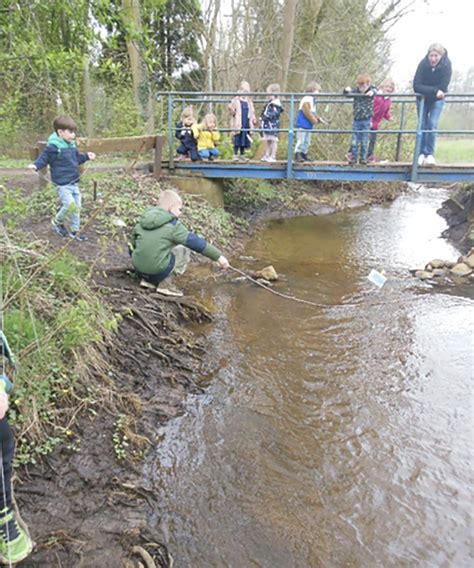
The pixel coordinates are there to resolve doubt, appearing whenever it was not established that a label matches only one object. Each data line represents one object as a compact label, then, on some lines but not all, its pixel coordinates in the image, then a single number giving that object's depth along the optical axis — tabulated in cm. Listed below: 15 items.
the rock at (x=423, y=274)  756
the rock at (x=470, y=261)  780
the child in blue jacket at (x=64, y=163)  577
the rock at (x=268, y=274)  720
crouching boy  508
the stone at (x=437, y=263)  795
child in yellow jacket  931
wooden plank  815
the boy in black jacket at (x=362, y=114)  832
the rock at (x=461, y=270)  766
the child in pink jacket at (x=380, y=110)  917
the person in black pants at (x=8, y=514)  222
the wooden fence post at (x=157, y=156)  926
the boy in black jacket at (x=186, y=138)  934
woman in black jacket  751
